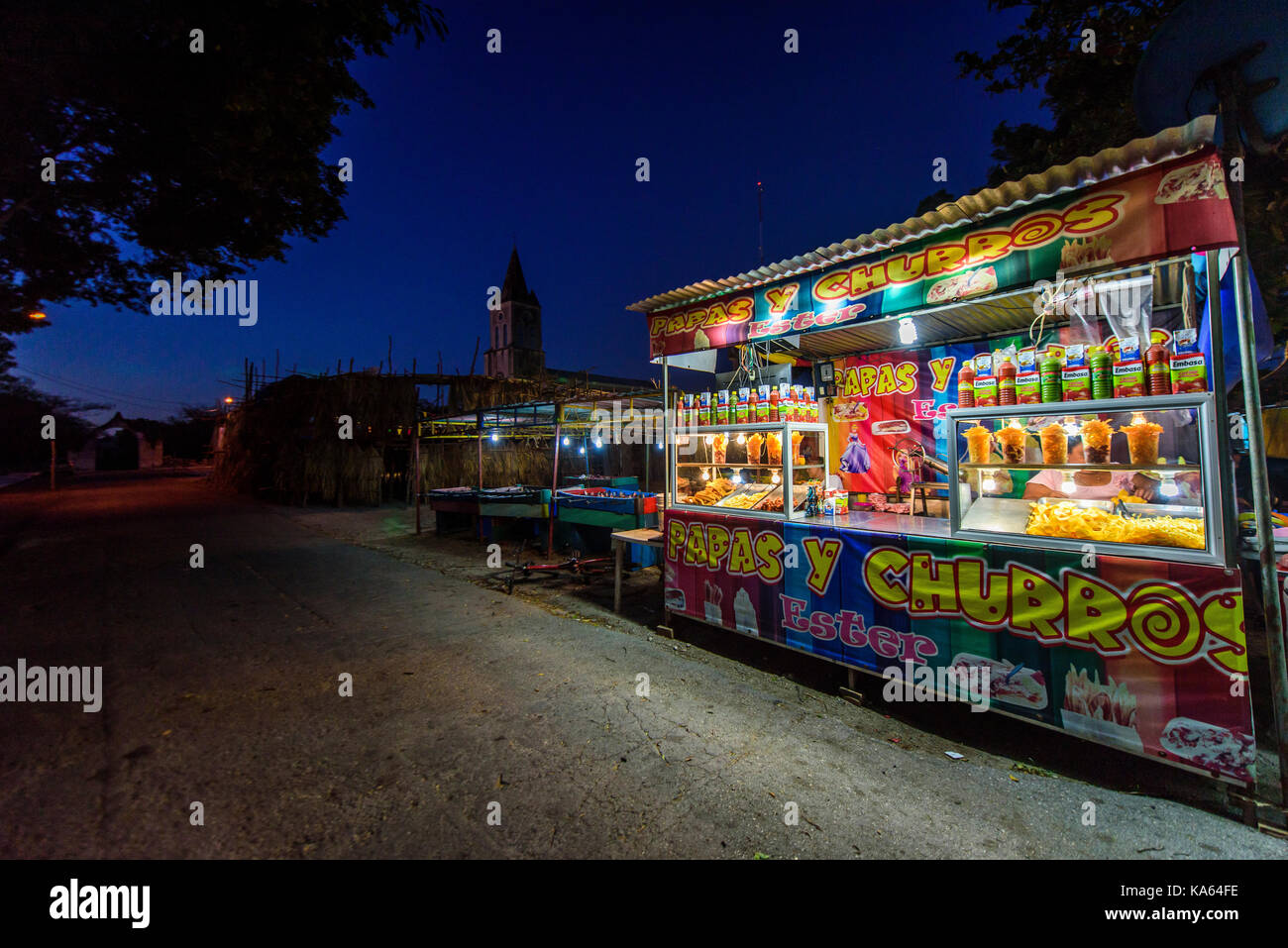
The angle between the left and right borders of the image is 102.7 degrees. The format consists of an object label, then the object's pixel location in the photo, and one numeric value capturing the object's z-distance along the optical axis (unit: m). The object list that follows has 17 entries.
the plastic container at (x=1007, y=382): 3.81
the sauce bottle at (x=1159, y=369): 3.17
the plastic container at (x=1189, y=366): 3.06
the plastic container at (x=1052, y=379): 3.59
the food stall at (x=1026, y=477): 2.99
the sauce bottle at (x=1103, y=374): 3.40
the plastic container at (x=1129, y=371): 3.27
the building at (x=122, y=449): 48.81
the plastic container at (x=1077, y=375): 3.47
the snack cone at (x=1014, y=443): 4.08
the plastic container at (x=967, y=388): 4.05
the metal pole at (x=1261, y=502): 2.82
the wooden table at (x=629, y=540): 6.30
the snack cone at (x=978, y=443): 4.31
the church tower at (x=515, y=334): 50.69
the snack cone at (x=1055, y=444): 3.91
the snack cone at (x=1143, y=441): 3.54
